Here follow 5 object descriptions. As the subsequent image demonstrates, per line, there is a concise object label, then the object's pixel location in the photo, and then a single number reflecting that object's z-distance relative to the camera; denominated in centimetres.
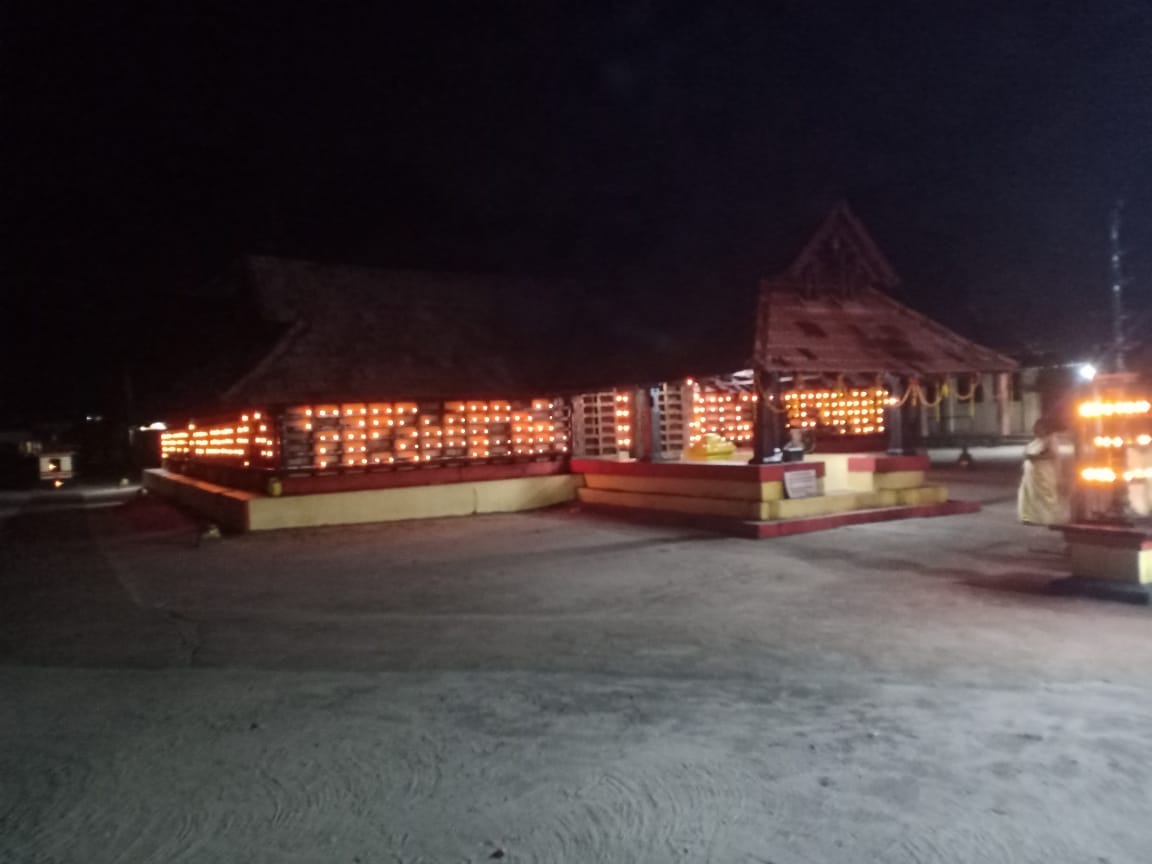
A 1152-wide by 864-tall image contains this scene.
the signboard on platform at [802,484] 1476
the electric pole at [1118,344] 941
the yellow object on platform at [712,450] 2017
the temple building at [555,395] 1594
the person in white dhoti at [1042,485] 1120
